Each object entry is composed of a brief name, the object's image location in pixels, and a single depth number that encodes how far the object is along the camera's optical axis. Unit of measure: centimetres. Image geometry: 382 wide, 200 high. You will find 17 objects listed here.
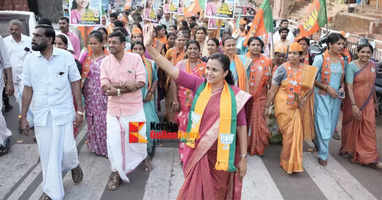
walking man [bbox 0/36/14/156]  498
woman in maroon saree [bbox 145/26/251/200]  297
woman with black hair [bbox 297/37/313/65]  622
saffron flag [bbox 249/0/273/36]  668
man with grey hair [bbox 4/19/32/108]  601
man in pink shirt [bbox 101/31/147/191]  408
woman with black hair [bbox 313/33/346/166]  502
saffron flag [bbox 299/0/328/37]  670
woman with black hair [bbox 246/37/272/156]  530
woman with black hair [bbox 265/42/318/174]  481
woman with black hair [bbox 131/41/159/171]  520
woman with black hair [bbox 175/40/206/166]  504
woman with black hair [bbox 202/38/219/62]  530
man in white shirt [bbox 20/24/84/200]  359
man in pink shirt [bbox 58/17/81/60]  673
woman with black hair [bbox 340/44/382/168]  503
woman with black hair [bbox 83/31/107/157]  473
